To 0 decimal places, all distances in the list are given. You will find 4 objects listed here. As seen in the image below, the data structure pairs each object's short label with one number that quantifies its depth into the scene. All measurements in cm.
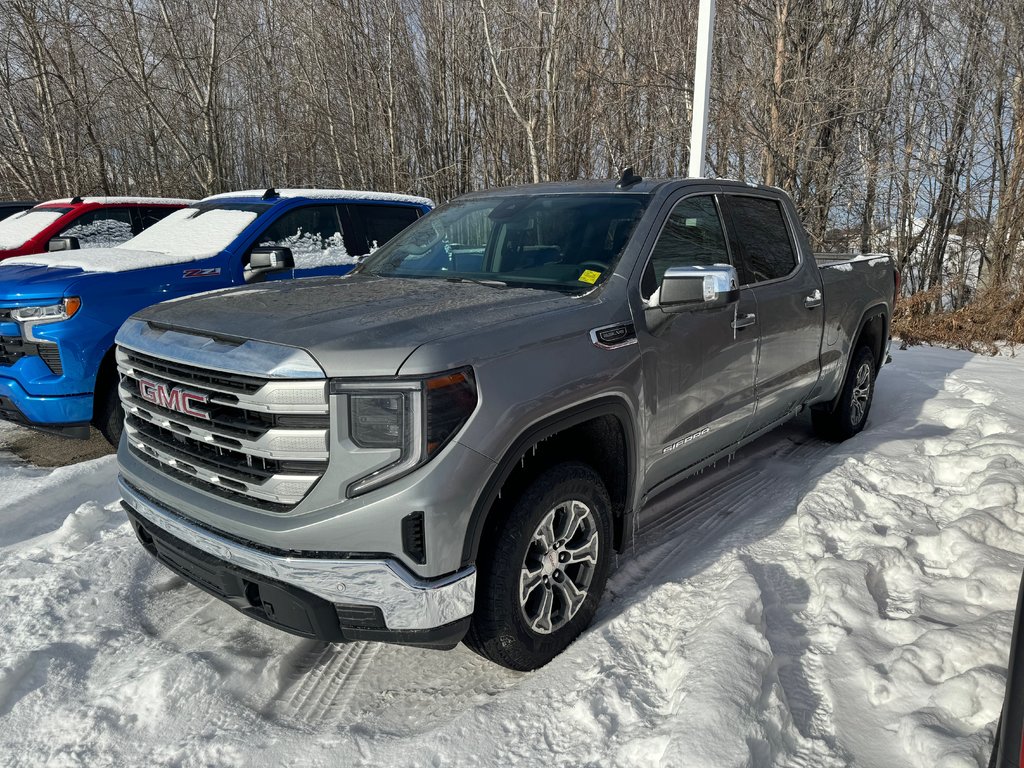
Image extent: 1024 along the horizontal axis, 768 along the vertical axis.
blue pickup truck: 470
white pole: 799
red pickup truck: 805
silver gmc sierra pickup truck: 222
